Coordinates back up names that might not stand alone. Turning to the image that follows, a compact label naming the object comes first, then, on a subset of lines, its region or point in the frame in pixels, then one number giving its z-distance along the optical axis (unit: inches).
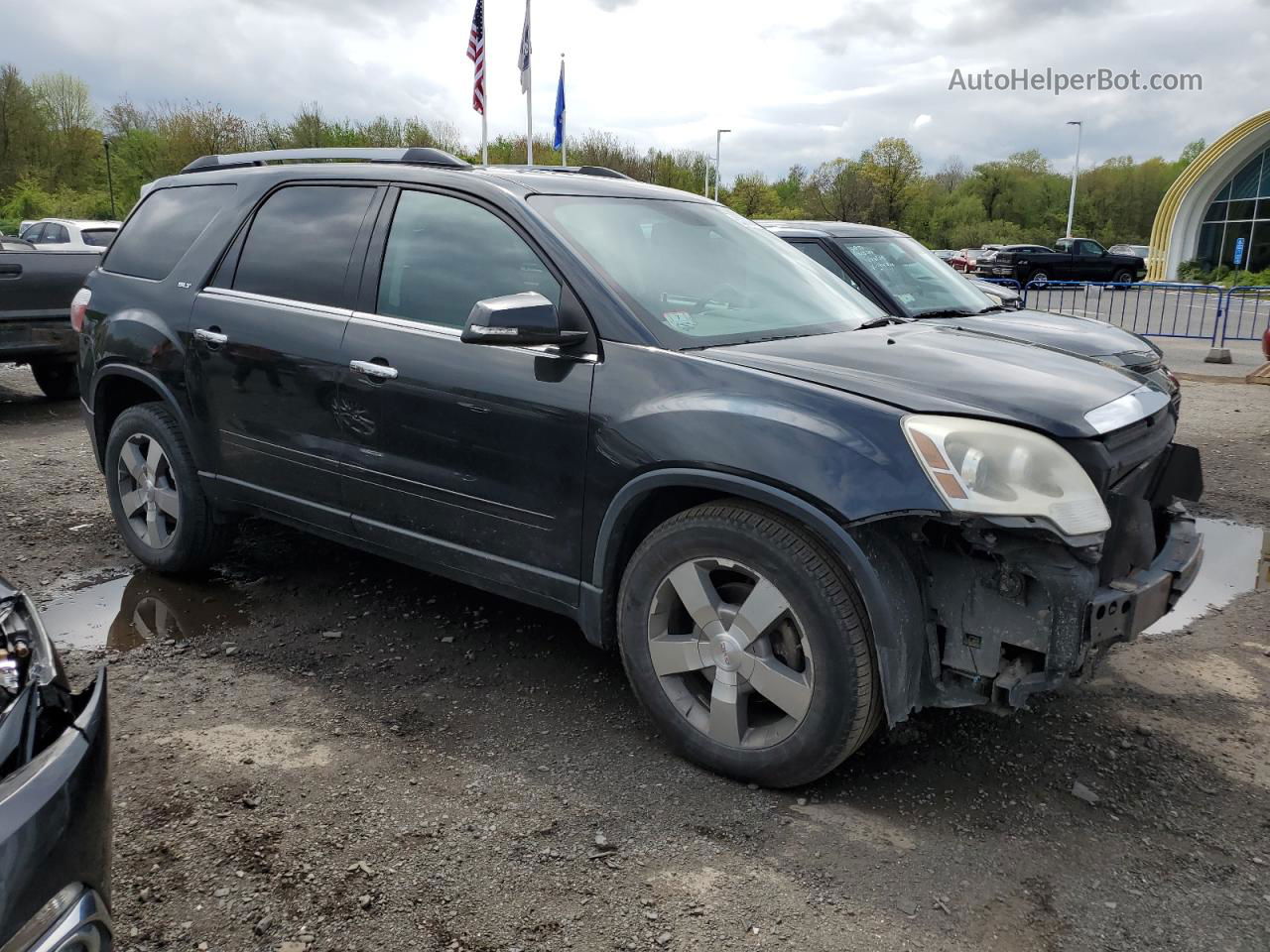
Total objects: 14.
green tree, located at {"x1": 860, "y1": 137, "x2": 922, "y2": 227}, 2224.4
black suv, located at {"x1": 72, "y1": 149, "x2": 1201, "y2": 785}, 103.8
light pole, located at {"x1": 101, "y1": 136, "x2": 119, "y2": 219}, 1834.4
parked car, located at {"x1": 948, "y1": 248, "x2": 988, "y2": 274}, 1552.4
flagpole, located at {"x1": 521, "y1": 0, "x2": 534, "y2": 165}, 1199.6
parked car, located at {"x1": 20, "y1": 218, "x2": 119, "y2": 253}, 612.4
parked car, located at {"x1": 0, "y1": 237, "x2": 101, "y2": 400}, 332.8
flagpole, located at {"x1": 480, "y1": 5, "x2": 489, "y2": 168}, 1065.3
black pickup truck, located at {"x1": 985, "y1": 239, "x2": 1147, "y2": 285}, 1411.0
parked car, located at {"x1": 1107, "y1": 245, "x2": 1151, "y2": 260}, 1598.4
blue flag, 1325.0
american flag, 1064.2
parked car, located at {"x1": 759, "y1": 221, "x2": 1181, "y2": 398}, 253.3
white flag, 1208.0
